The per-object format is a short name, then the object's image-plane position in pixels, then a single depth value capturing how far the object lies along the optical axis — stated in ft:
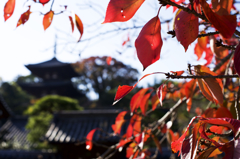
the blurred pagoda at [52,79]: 42.06
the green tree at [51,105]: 24.20
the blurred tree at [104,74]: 62.18
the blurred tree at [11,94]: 56.34
